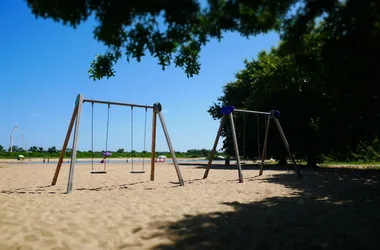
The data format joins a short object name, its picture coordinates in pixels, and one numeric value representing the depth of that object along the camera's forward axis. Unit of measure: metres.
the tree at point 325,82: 4.02
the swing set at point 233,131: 11.69
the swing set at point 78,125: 8.99
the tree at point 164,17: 3.76
